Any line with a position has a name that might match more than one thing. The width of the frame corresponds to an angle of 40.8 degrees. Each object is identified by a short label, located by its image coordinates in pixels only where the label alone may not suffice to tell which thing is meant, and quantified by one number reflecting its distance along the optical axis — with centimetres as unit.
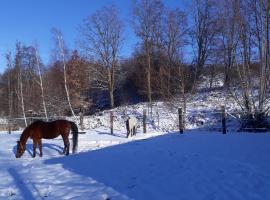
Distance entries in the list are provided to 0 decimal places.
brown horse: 1221
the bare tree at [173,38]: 3108
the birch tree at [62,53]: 3003
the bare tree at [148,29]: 3300
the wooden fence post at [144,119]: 2000
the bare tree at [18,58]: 3663
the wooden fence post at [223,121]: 1473
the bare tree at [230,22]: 1688
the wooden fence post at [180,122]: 1546
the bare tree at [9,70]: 3572
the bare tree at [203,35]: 3494
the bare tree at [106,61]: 3709
